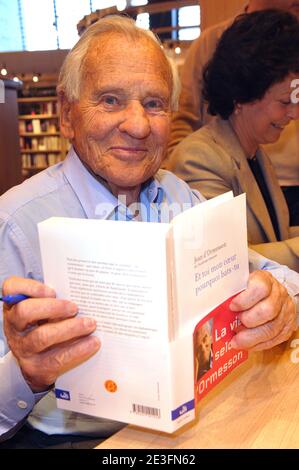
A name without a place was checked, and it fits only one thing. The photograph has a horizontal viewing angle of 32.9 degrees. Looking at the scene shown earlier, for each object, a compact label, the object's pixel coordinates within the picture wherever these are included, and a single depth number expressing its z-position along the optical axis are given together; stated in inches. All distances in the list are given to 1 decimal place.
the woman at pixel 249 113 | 59.6
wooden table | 27.3
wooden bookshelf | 207.3
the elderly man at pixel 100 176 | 32.1
